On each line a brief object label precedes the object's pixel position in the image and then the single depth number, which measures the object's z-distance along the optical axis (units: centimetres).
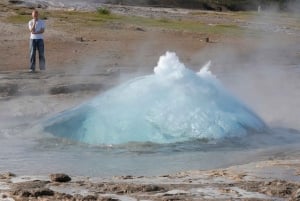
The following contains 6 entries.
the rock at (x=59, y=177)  823
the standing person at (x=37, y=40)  1982
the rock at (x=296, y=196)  748
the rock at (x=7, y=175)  856
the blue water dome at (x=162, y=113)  1183
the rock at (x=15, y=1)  4414
